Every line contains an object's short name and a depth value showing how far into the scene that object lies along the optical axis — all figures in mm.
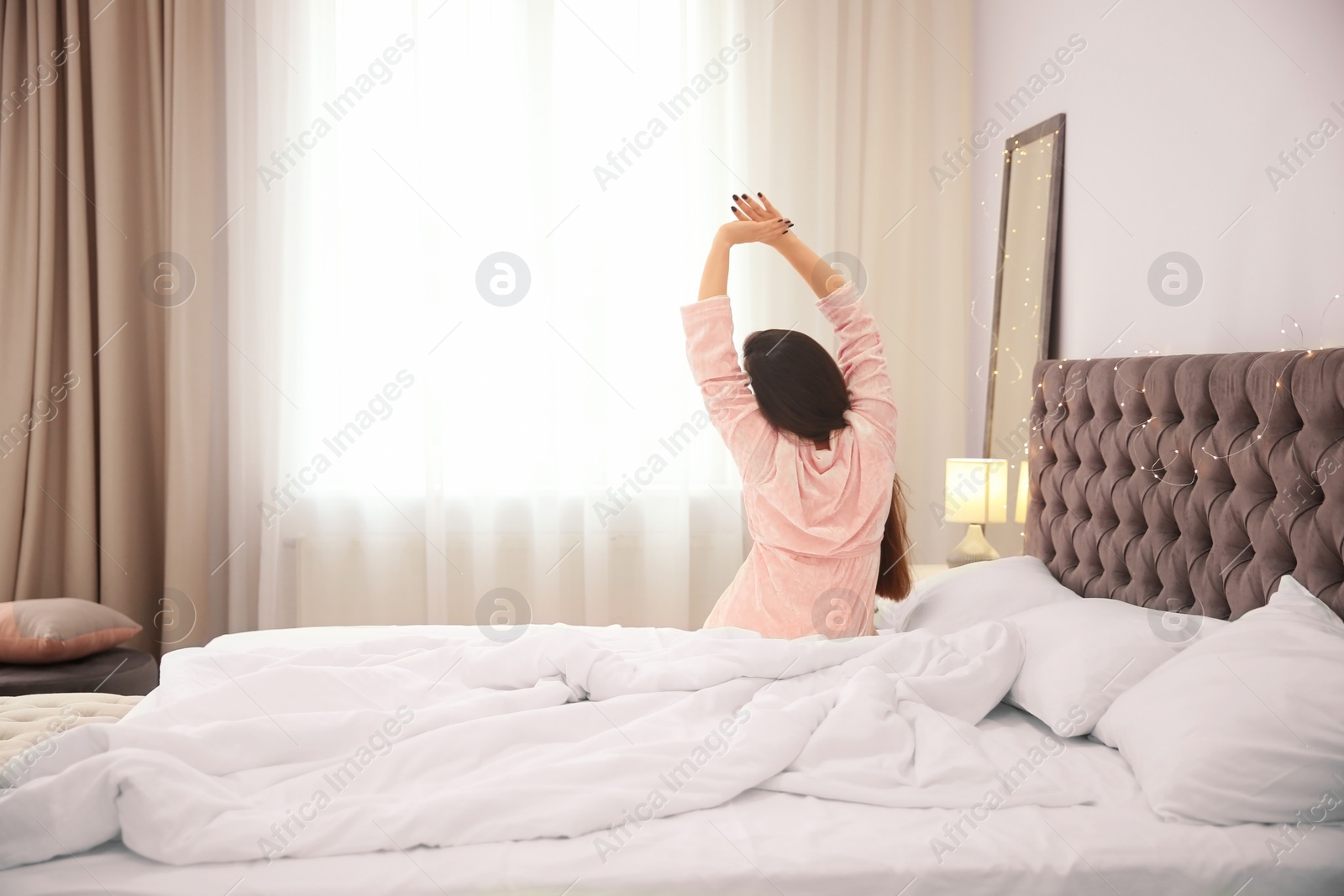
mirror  2885
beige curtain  3250
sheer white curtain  3418
